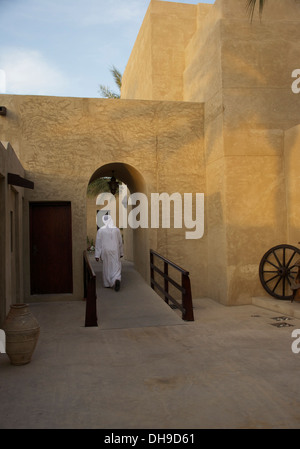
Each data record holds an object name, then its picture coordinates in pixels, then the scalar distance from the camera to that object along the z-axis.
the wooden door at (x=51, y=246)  9.23
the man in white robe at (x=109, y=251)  9.09
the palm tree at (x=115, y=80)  22.33
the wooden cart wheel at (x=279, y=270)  8.41
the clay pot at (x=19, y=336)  4.68
